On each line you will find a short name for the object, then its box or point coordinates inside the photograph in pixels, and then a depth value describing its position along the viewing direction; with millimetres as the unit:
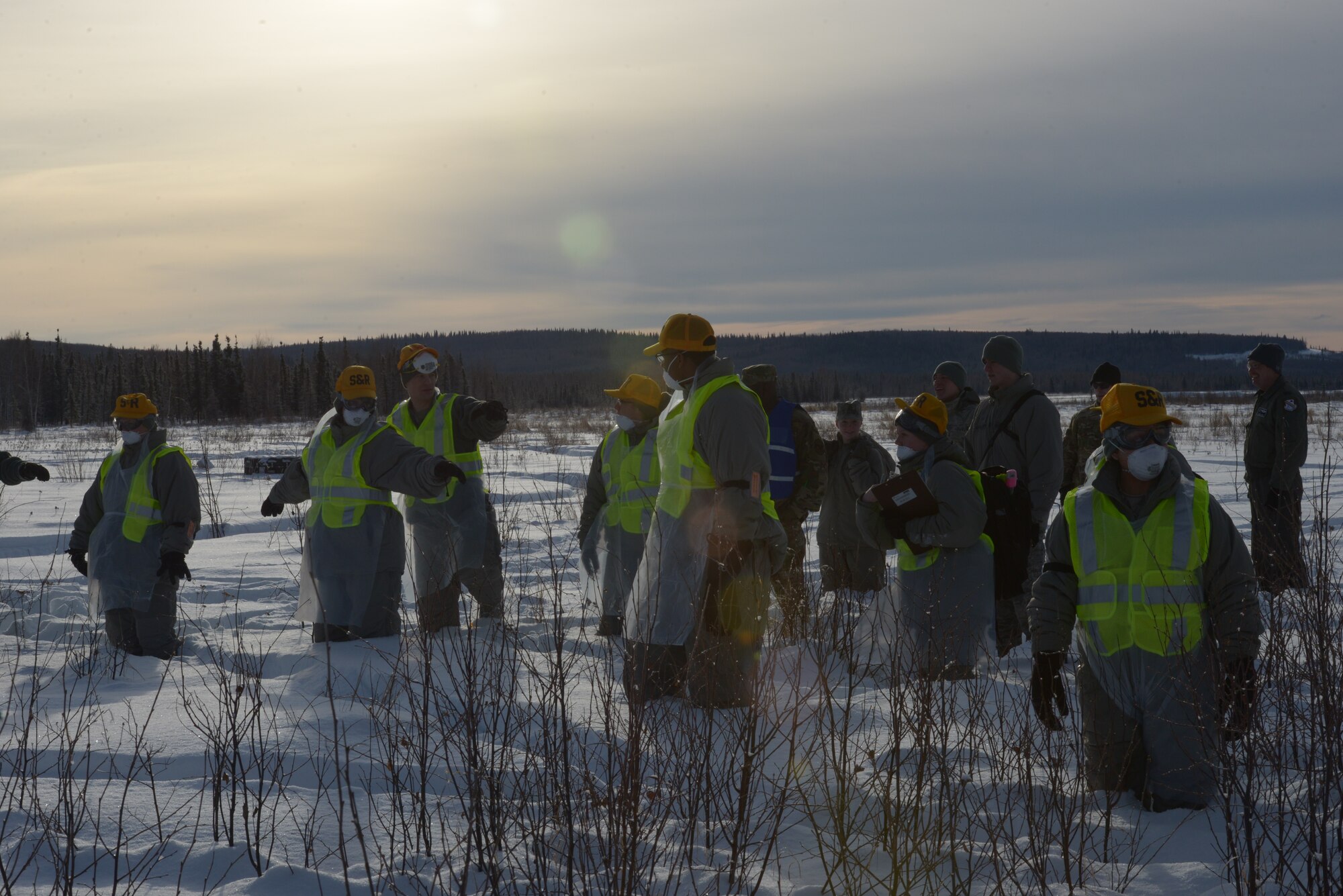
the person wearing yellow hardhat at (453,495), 7184
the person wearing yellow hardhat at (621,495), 7163
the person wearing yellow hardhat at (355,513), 6559
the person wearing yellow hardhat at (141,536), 6559
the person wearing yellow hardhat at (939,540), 5570
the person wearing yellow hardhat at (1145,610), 3838
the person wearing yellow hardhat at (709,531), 4926
